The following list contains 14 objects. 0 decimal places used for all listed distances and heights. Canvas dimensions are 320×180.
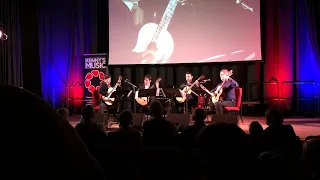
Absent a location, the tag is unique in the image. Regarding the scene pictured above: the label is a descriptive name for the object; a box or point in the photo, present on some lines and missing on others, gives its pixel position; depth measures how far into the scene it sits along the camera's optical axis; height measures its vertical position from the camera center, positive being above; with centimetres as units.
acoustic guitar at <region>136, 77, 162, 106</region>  858 -42
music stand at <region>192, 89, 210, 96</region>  752 -19
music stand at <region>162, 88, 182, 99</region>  760 -17
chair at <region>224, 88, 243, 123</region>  756 -46
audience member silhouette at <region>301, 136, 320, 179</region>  254 -56
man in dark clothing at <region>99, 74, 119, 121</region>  840 -22
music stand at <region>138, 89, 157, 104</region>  761 -19
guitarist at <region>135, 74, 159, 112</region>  878 -2
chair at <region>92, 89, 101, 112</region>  860 -34
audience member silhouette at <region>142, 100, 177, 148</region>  339 -50
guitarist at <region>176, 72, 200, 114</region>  855 -34
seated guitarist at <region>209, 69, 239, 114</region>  777 -19
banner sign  1044 +34
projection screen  934 +143
